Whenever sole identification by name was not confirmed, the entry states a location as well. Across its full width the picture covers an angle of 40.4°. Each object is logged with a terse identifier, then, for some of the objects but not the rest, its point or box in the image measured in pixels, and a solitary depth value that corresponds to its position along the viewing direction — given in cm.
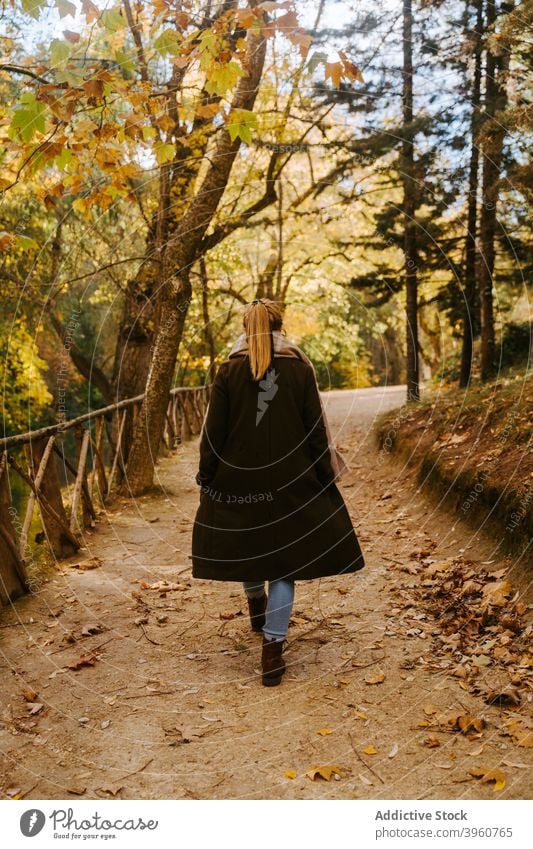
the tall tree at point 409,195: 1015
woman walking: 414
